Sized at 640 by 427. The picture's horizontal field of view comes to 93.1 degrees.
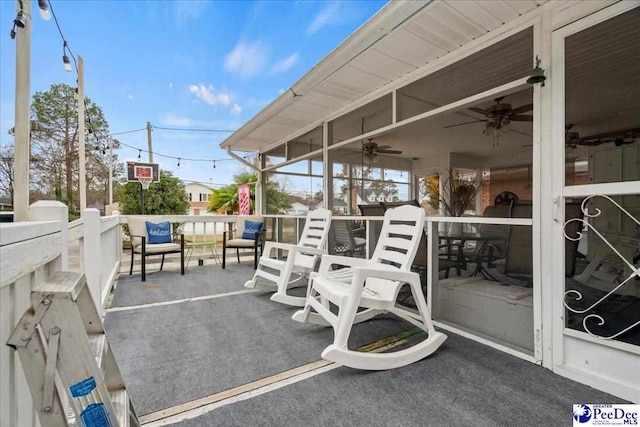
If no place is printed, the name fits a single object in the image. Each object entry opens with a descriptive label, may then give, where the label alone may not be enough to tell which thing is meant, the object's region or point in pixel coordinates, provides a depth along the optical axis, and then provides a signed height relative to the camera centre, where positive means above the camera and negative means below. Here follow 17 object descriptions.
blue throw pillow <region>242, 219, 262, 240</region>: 5.39 -0.29
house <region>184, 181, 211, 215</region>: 26.58 +1.77
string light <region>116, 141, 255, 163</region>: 12.65 +2.61
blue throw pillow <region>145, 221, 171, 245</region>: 4.81 -0.31
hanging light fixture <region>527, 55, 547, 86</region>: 1.91 +0.85
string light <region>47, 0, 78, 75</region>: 2.80 +1.58
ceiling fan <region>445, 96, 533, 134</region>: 3.03 +1.10
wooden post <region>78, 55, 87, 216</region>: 2.58 +0.64
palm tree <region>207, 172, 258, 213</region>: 12.94 +0.68
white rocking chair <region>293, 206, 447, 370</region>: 1.94 -0.59
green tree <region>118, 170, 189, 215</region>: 9.95 +0.54
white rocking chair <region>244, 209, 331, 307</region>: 3.16 -0.54
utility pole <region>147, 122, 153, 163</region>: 13.07 +3.10
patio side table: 5.38 -0.80
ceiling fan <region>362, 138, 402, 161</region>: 4.42 +0.96
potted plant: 3.67 +0.26
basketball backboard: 7.99 +1.13
